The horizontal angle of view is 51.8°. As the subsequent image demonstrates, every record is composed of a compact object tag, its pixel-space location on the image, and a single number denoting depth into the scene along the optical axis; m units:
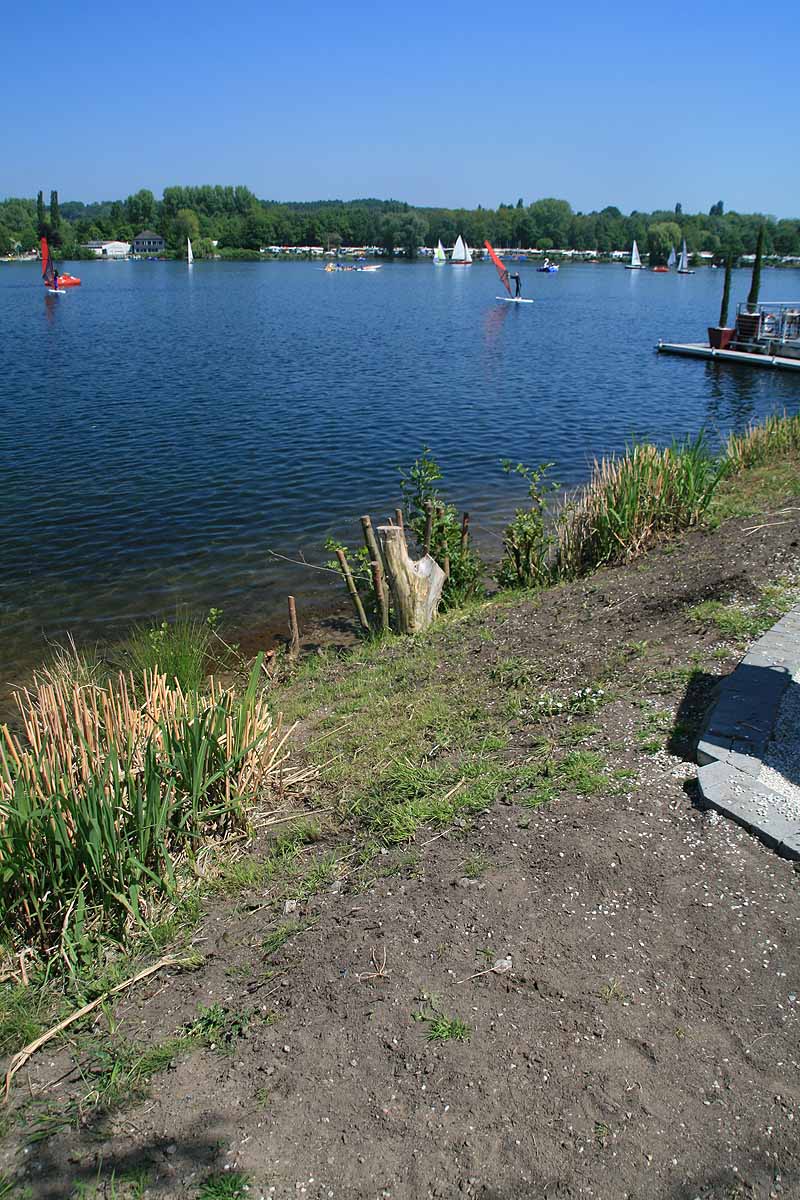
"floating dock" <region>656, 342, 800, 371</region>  30.64
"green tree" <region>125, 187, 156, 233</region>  173.75
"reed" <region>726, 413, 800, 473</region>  13.05
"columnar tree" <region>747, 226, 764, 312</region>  37.06
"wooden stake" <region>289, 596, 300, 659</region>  8.42
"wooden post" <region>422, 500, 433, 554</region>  9.01
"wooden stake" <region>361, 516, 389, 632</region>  8.20
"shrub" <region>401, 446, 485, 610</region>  9.27
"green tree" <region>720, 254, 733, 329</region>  36.81
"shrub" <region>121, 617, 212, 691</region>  7.44
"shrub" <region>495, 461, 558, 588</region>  9.25
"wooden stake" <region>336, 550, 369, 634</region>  8.29
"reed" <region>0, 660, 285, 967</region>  3.94
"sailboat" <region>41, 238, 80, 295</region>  61.72
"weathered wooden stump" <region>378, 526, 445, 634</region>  8.10
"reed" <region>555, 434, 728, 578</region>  9.12
